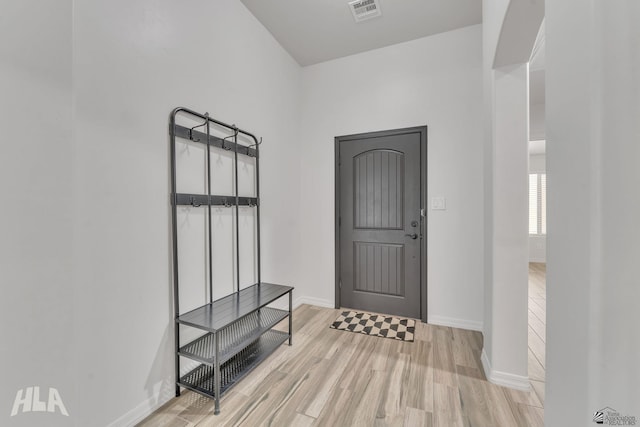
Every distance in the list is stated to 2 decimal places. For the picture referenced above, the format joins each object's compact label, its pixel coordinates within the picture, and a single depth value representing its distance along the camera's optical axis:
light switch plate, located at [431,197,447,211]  2.75
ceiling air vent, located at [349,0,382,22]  2.36
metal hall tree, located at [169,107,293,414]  1.66
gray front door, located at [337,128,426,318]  2.88
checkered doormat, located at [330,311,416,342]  2.54
